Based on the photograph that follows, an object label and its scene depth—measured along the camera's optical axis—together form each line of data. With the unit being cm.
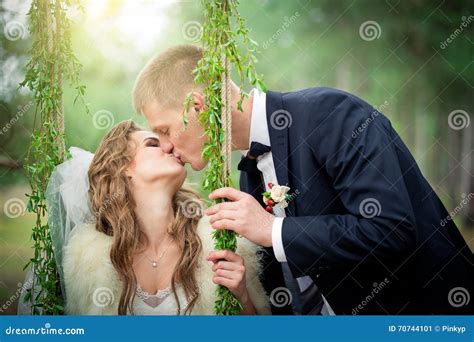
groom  228
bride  264
